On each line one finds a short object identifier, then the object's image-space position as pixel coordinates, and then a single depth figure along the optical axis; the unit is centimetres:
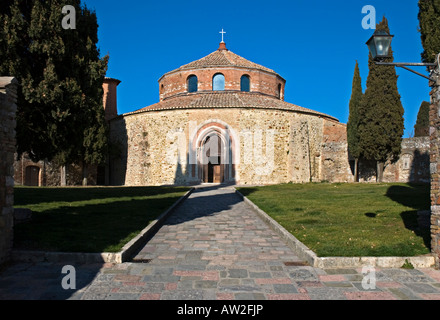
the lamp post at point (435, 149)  533
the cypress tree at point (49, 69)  1270
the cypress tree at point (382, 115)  2397
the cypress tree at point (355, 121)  2572
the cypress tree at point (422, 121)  3731
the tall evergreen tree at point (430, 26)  770
